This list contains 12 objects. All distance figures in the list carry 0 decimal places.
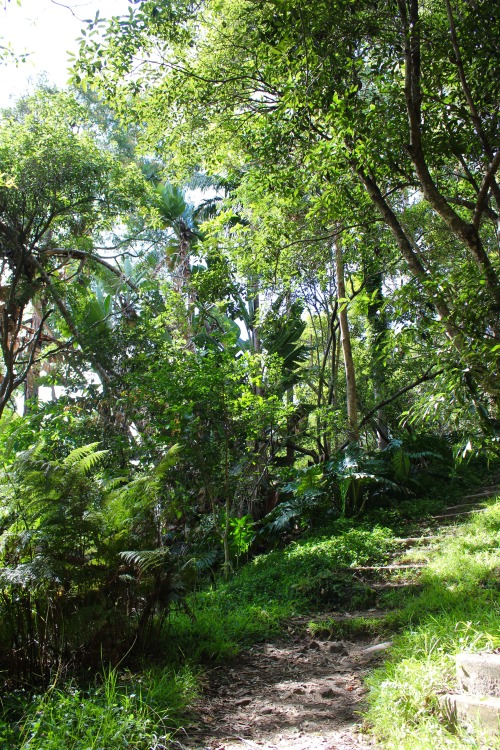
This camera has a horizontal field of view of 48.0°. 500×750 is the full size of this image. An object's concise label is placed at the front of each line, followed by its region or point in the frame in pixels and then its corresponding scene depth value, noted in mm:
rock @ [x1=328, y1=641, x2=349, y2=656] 4977
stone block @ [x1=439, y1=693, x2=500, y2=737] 2617
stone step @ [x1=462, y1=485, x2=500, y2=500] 9836
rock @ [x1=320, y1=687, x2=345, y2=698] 4012
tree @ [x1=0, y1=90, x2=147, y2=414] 9328
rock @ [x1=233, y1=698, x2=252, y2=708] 3898
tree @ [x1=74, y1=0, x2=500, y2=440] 4570
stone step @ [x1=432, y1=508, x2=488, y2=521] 8598
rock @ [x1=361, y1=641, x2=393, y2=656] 4621
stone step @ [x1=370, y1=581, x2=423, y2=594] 6042
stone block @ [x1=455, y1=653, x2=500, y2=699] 2773
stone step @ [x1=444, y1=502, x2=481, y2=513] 9195
